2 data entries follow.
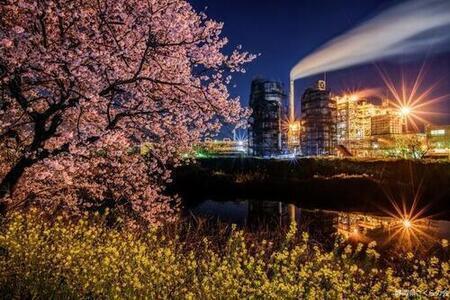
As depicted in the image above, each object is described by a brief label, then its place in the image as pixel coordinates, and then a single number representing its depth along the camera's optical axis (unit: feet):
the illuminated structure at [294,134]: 347.34
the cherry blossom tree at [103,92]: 23.45
